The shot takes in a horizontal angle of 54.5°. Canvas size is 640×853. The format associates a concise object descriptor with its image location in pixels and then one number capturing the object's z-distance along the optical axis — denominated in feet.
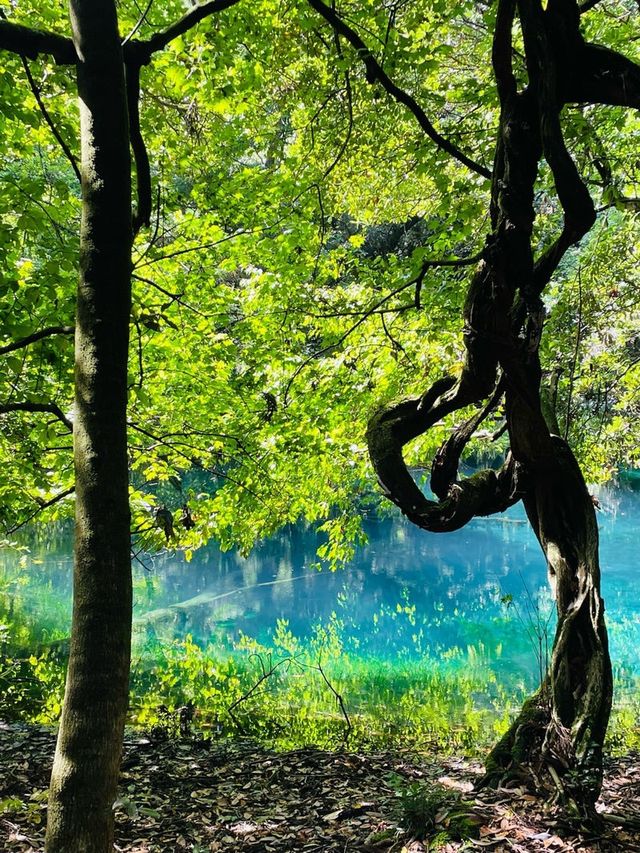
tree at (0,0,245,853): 6.11
